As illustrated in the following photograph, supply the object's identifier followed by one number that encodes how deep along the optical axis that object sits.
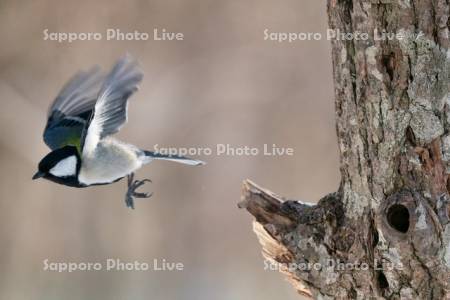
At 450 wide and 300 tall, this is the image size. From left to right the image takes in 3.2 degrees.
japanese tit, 6.45
